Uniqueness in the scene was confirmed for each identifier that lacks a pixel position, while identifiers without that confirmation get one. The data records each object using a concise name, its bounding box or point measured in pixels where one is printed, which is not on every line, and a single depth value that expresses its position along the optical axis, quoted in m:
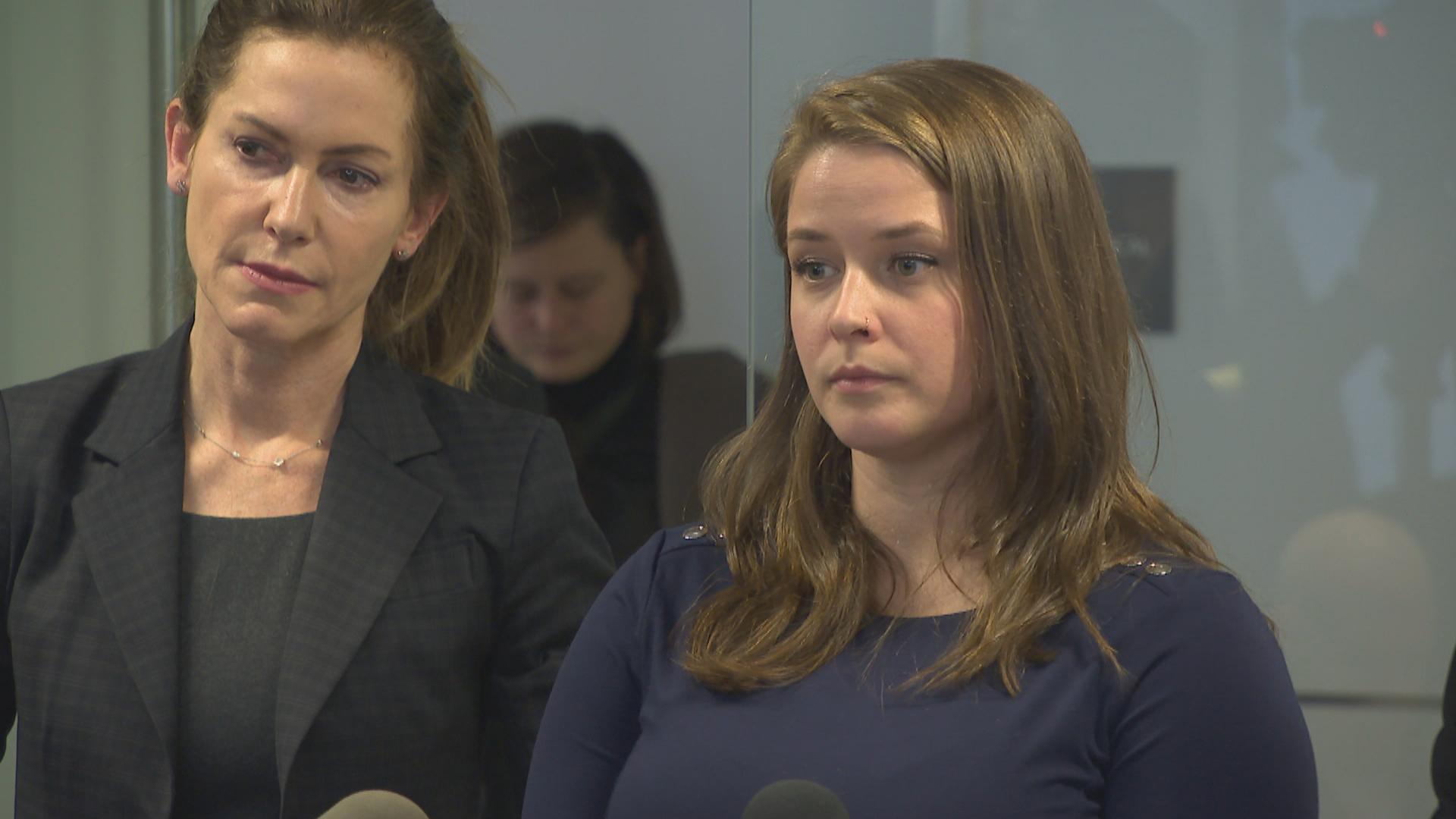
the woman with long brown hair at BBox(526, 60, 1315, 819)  3.17
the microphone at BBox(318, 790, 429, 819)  2.97
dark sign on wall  3.78
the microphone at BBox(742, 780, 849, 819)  2.97
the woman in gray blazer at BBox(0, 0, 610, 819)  3.39
